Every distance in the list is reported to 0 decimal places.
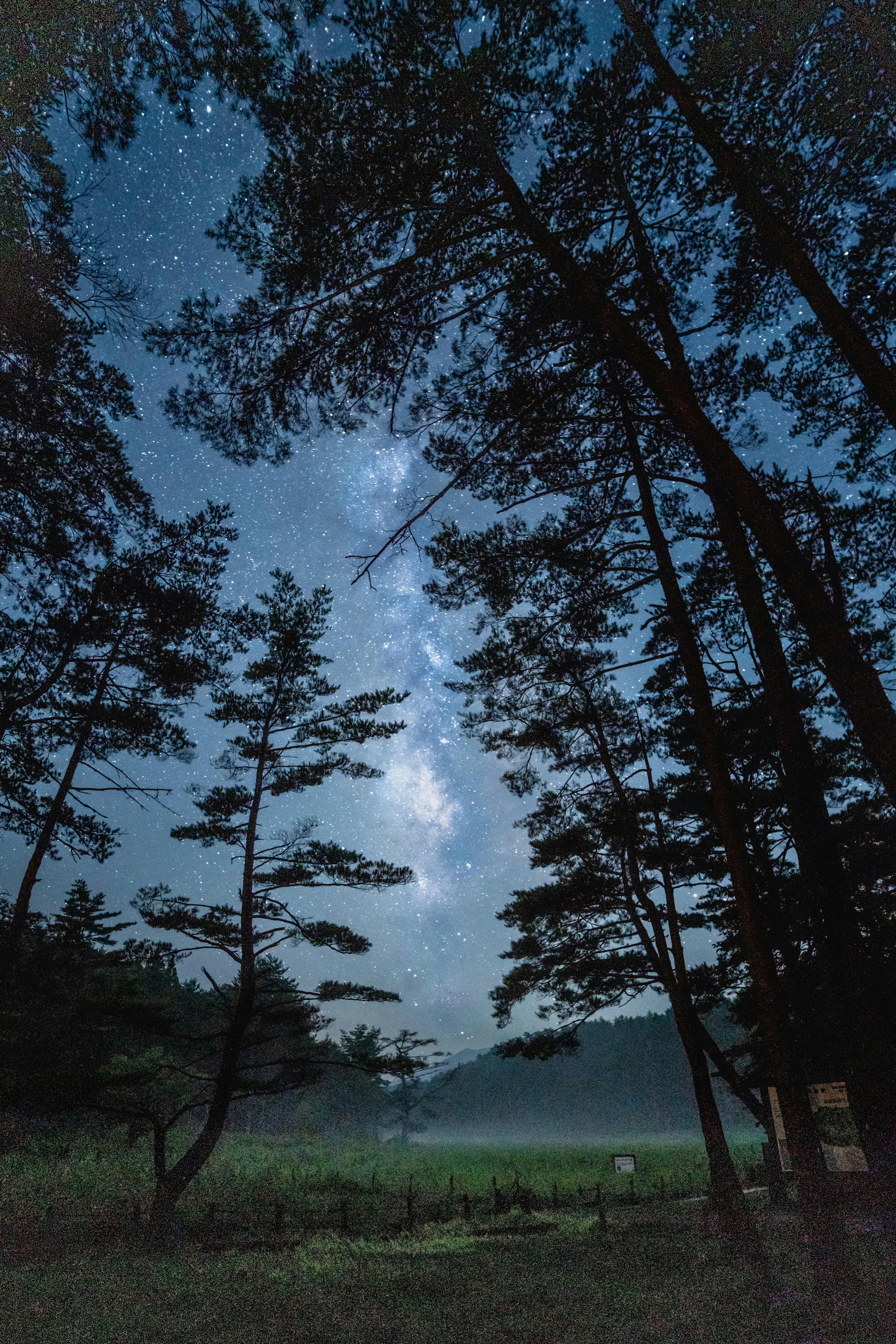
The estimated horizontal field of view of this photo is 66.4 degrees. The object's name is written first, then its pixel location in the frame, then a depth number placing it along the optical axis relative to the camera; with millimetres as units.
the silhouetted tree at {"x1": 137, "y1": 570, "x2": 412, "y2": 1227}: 12266
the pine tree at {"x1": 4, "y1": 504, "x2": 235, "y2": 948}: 8297
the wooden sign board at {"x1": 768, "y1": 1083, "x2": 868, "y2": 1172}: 5020
